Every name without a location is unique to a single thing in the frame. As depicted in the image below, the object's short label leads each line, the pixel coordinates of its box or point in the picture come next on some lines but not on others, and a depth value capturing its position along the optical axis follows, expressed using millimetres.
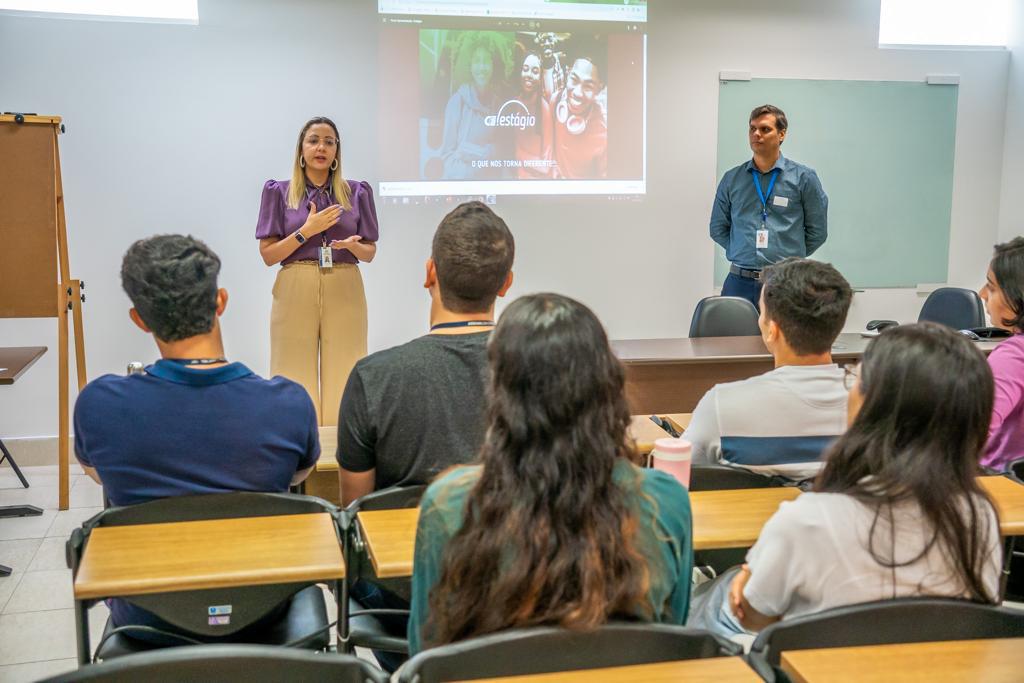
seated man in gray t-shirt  1936
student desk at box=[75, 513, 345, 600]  1473
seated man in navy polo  1775
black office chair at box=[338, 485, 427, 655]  1763
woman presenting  4160
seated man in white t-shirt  2080
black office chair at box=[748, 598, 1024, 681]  1275
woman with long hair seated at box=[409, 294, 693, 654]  1204
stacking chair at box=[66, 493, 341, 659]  1656
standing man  4891
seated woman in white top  1356
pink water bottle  1900
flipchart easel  3887
